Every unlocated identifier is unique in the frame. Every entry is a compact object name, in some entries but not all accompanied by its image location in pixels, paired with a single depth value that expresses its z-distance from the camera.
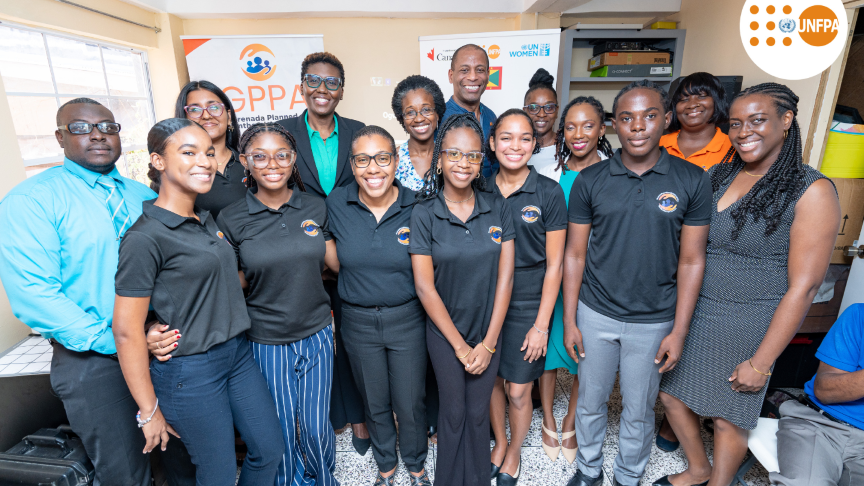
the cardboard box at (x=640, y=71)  4.39
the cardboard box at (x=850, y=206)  2.83
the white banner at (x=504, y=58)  4.23
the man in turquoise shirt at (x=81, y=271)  1.45
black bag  1.57
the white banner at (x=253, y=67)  4.34
